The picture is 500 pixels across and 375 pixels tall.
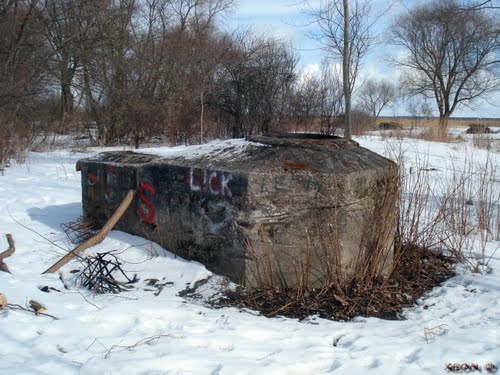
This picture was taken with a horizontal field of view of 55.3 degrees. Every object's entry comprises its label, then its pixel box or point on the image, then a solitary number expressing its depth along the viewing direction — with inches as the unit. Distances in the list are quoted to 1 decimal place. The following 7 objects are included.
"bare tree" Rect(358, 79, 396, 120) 1302.2
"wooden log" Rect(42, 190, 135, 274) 159.5
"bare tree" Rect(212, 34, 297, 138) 542.0
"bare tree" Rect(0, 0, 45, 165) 447.2
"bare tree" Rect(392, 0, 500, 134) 1011.9
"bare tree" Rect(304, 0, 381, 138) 329.4
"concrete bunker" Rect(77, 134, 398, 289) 147.4
